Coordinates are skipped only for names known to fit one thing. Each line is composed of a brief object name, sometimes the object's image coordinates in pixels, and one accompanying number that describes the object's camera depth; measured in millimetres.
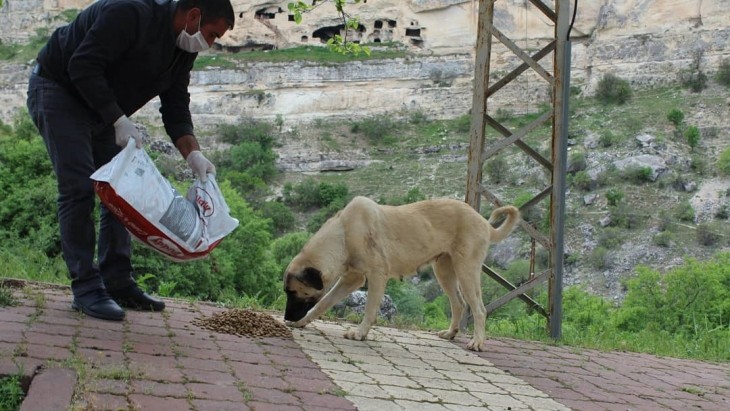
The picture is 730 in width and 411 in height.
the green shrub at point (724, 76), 59281
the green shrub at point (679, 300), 14406
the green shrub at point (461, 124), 64812
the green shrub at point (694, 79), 60219
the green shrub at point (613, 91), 61625
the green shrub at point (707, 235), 38625
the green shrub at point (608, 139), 51406
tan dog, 5957
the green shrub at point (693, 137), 49969
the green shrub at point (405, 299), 16812
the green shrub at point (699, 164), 46688
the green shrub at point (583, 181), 47000
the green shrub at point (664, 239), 39219
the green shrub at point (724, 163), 45312
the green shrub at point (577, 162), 48531
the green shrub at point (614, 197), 44169
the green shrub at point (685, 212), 41781
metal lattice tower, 7965
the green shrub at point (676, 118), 52969
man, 4773
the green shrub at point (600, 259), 37938
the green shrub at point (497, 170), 49281
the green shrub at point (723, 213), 41531
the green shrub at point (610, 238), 39906
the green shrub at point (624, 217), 42031
